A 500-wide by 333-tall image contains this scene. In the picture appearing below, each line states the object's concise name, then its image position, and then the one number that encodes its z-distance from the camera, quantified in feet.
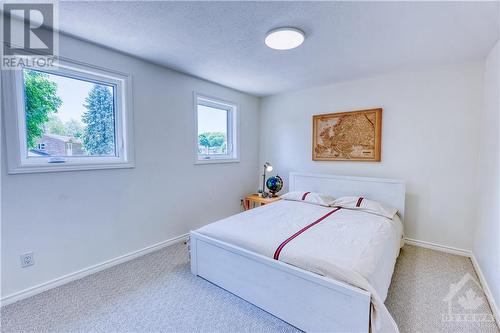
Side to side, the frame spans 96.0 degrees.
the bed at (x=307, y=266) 4.49
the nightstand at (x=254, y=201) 11.50
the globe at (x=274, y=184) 12.42
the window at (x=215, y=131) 11.18
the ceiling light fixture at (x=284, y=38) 6.17
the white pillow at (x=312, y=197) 9.78
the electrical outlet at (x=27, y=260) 6.14
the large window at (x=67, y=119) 5.99
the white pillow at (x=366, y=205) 8.39
